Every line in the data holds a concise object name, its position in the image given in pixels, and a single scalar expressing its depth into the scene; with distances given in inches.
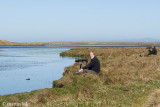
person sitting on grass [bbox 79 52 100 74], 605.0
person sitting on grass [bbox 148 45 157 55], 1191.5
